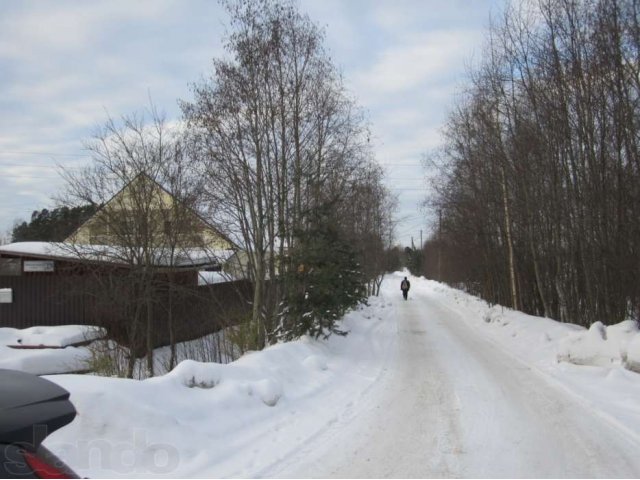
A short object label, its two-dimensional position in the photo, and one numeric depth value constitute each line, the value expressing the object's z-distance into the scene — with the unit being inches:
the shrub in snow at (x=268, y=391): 268.1
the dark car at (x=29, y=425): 82.0
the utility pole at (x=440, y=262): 2098.9
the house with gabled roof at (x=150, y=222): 687.7
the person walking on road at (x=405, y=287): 1504.7
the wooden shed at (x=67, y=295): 761.0
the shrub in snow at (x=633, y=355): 339.0
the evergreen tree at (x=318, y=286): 471.8
